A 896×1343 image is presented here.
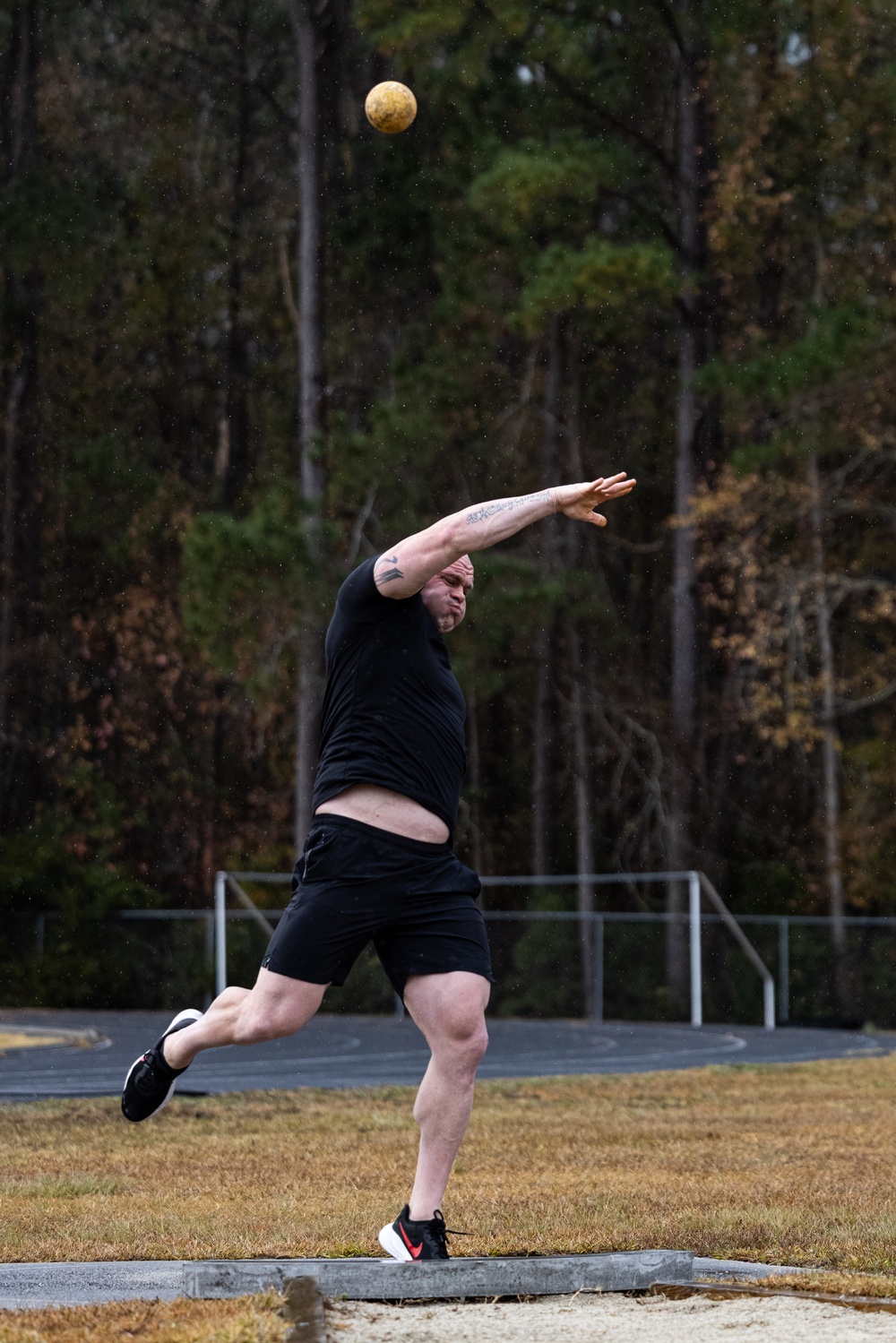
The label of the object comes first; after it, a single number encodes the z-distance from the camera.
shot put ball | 10.41
